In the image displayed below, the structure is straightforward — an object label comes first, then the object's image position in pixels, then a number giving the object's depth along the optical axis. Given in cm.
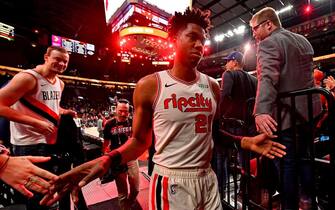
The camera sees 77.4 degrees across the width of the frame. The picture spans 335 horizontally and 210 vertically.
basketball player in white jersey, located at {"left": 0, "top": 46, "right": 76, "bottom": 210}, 235
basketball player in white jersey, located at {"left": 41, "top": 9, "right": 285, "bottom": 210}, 153
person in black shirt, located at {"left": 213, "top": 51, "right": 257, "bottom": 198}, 336
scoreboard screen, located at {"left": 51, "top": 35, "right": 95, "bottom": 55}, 1842
